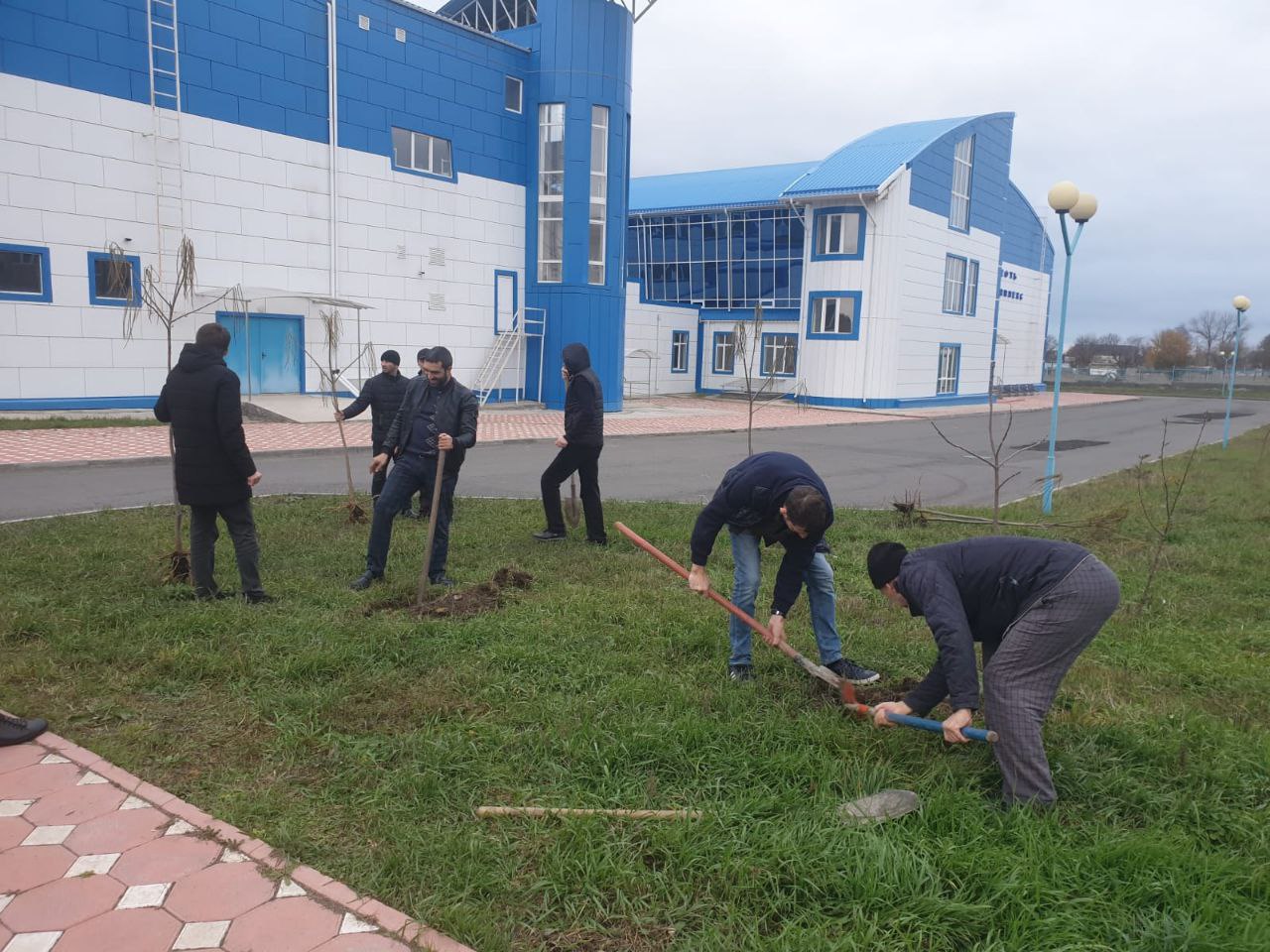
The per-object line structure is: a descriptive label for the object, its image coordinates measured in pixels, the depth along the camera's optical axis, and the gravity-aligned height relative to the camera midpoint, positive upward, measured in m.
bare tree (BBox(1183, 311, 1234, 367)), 77.88 +4.26
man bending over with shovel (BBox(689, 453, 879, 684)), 4.09 -0.85
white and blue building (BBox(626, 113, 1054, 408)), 31.75 +4.05
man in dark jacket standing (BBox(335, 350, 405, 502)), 8.61 -0.39
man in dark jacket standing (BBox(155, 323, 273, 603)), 5.43 -0.57
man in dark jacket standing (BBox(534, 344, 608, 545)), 7.64 -0.70
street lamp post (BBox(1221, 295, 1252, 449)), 19.44 +1.65
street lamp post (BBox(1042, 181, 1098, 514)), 9.68 +1.85
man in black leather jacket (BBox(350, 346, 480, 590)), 6.17 -0.60
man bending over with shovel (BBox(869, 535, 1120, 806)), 3.25 -0.90
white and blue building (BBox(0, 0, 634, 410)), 16.12 +3.79
